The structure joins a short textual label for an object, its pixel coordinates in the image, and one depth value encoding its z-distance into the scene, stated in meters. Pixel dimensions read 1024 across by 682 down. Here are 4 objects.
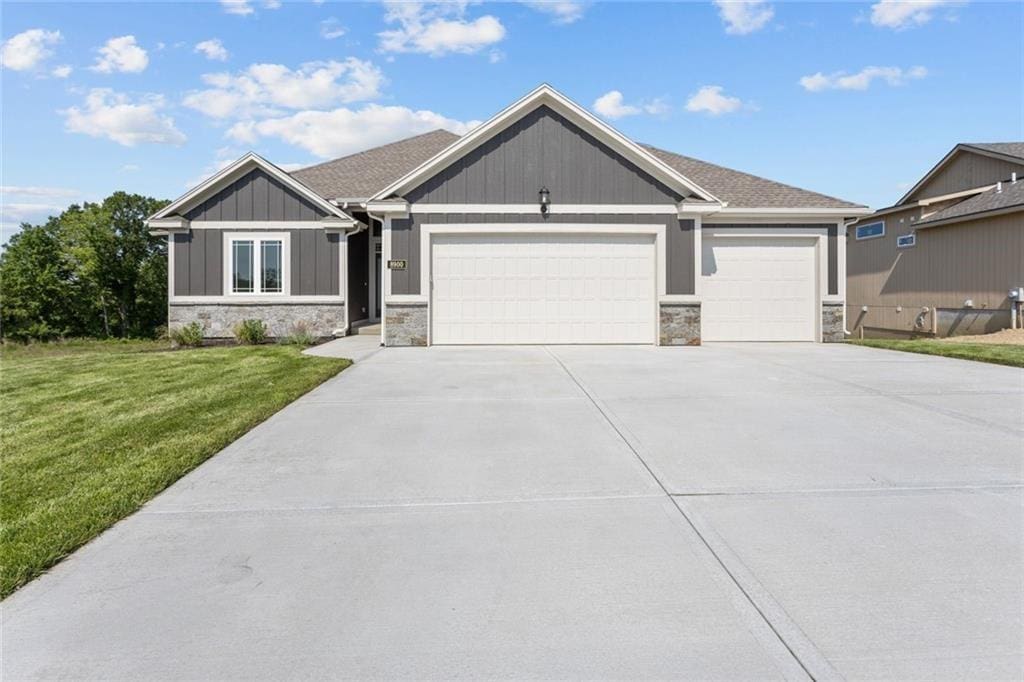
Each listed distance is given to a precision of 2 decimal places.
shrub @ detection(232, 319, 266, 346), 15.23
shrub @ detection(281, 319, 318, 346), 14.66
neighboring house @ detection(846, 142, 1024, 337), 17.97
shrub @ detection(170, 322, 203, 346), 15.53
